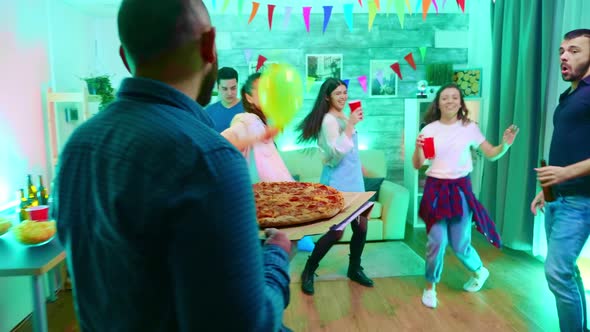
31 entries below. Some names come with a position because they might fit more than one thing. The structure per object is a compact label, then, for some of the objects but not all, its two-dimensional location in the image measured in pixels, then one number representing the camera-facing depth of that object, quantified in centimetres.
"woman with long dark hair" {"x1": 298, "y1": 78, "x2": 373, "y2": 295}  274
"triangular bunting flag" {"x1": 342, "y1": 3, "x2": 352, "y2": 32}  418
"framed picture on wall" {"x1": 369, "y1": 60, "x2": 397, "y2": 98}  461
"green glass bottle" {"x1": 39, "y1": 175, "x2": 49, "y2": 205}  273
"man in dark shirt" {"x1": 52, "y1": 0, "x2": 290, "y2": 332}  58
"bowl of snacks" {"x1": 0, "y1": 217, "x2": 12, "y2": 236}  206
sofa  395
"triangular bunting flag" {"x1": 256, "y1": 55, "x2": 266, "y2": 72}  434
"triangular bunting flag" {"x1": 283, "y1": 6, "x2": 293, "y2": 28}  423
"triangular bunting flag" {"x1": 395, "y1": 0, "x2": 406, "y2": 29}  413
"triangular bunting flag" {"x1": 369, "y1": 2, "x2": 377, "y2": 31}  402
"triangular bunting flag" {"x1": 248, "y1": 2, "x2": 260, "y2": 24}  397
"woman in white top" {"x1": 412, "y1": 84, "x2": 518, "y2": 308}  270
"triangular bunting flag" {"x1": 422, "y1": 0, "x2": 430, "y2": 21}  400
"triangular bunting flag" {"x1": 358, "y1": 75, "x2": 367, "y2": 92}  456
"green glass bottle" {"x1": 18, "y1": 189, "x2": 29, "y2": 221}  234
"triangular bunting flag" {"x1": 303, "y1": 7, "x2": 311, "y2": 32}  419
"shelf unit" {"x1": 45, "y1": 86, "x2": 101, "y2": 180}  309
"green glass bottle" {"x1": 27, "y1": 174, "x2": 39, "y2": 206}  270
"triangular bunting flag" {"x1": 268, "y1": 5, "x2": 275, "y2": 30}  410
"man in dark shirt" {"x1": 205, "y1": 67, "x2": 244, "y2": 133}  238
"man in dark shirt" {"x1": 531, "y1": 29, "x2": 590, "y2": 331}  200
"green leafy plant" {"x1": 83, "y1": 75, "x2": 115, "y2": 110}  321
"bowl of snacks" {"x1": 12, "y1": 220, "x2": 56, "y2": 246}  190
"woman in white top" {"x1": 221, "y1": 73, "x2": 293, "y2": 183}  181
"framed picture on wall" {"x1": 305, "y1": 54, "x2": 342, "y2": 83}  455
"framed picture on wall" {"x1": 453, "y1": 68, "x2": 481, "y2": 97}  438
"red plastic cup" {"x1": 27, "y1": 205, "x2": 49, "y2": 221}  220
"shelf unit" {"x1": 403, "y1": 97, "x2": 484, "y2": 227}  437
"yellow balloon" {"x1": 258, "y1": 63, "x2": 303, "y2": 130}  196
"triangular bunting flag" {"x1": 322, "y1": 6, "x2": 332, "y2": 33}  411
